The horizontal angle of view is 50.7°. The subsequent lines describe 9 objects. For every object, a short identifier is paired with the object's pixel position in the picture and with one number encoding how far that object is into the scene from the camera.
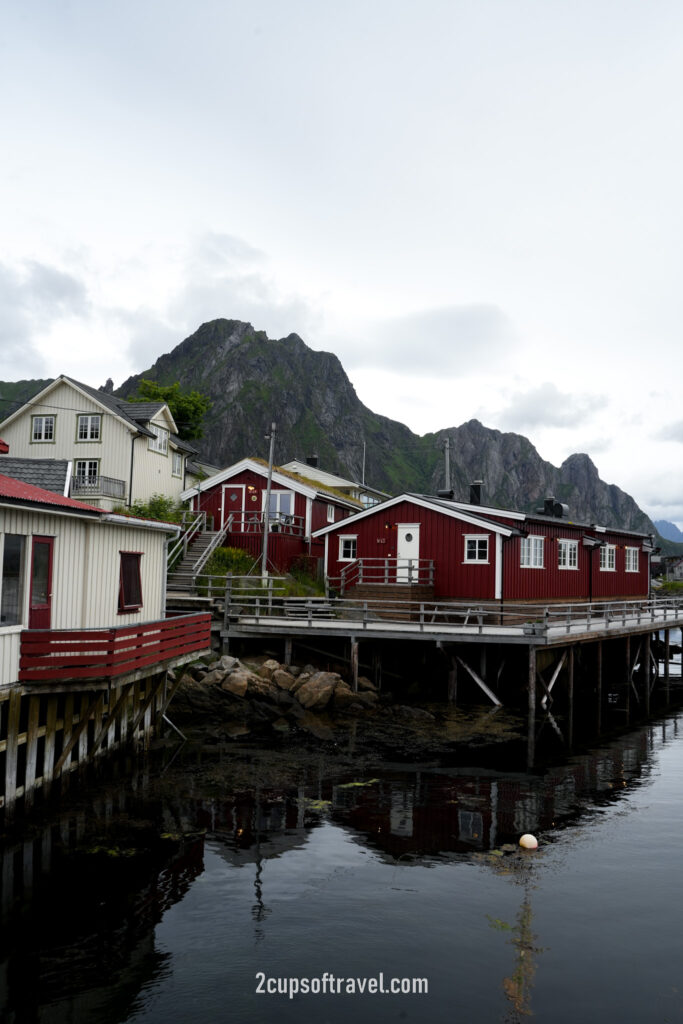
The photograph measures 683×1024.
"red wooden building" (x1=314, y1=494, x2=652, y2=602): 29.38
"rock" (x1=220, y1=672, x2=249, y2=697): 23.00
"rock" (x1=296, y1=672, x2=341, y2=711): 23.47
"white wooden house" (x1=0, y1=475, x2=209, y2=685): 13.00
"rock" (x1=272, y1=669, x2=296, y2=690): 24.08
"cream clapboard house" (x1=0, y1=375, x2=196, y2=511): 38.41
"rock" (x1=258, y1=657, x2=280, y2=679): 24.52
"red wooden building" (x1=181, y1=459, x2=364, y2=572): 37.34
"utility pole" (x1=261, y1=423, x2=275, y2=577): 30.88
